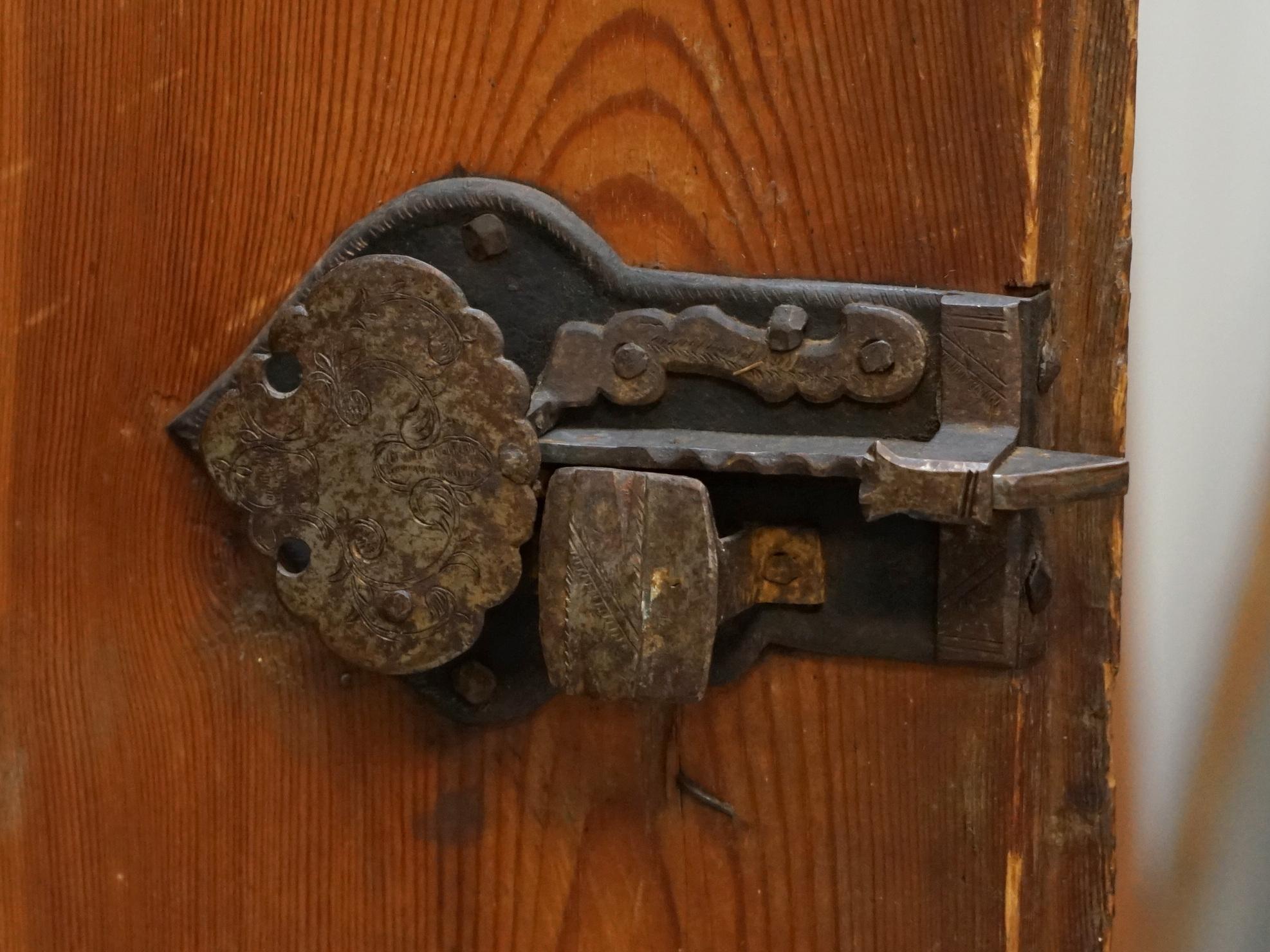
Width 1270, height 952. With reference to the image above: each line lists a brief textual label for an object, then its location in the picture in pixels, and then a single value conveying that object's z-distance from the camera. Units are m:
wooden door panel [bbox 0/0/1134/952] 0.86
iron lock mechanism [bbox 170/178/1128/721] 0.83
